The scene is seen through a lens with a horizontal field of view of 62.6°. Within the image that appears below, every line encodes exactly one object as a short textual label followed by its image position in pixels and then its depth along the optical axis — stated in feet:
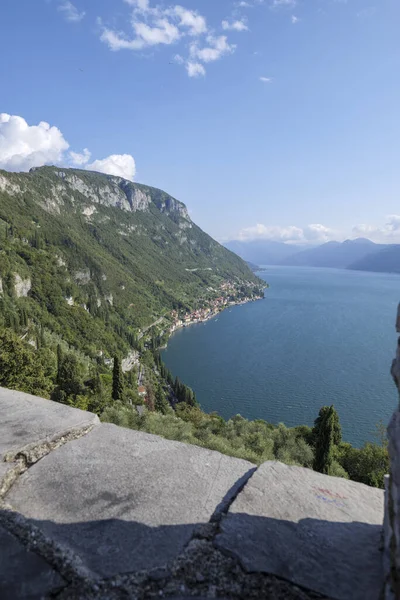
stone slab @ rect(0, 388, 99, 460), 13.44
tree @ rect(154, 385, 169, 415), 153.89
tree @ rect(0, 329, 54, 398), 62.41
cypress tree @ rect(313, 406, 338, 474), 61.93
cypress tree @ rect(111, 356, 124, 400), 105.98
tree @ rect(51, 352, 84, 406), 84.58
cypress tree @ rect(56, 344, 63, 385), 151.35
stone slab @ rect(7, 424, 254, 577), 8.73
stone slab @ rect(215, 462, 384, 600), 8.00
